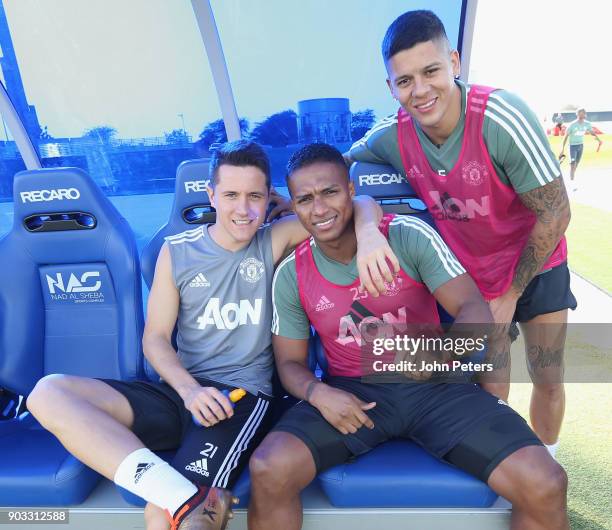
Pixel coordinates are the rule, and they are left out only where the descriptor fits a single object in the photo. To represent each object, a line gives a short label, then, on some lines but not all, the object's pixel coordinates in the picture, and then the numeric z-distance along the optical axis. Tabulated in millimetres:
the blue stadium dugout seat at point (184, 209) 1979
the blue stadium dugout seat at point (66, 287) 1966
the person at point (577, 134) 8531
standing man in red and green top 1543
